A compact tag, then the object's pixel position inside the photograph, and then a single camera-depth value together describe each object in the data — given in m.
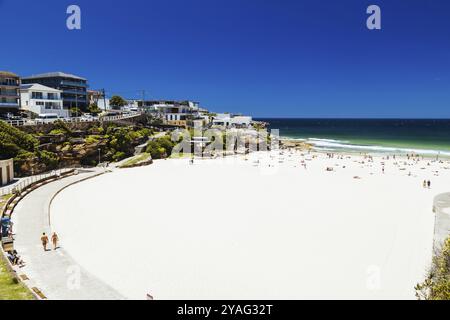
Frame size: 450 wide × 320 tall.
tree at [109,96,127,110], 89.22
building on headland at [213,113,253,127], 94.12
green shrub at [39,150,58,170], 36.89
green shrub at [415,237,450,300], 10.83
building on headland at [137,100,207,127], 79.31
